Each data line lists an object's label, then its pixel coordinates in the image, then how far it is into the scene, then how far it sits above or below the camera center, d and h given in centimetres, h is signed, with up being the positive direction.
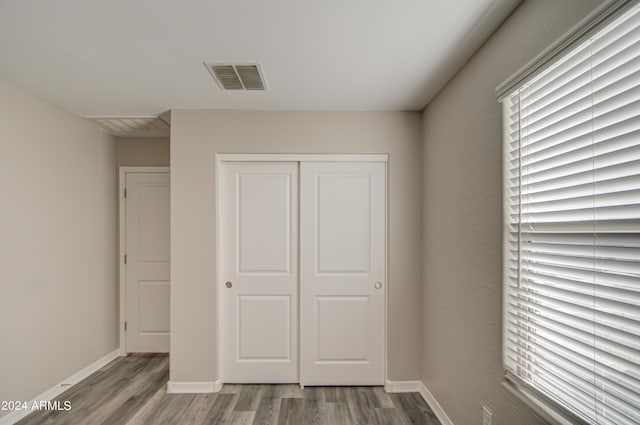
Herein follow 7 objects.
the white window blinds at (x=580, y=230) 104 -6
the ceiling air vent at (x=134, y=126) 327 +88
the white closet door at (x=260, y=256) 313 -40
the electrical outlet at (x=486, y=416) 182 -110
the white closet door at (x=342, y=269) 308 -52
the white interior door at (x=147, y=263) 385 -58
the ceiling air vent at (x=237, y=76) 224 +96
